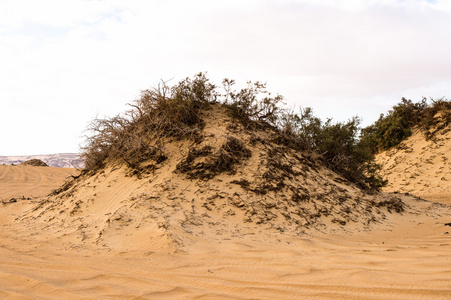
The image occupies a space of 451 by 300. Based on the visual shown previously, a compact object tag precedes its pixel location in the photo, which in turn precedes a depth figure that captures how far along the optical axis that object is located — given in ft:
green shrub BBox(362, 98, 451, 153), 52.70
